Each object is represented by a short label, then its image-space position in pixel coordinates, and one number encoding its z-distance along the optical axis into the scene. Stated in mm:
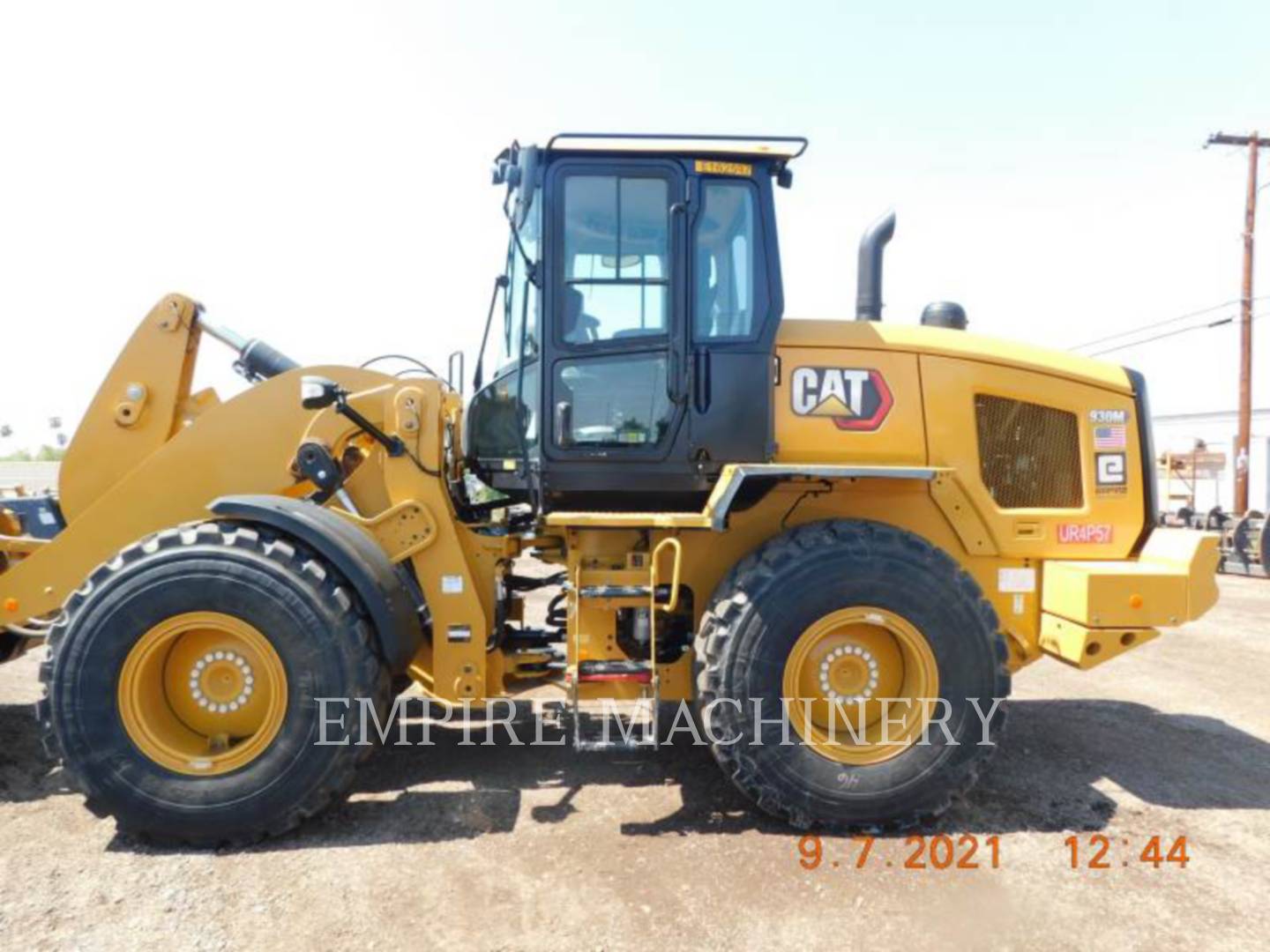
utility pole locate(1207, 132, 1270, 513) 16312
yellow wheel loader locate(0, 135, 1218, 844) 3314
